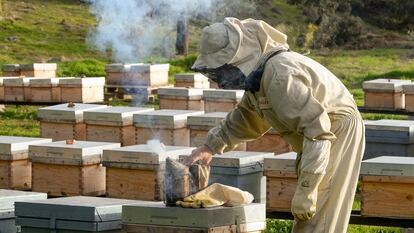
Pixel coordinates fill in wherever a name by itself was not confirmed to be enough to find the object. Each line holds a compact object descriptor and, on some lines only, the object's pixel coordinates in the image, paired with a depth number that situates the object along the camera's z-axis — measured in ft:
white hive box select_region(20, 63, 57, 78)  62.03
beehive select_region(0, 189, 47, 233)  22.47
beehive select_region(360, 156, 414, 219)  26.53
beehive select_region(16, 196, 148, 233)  20.88
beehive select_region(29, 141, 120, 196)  30.35
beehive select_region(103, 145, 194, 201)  28.68
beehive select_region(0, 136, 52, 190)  31.42
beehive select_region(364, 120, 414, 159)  32.58
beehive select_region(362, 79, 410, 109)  49.67
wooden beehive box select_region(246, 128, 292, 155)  35.12
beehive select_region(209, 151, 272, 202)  28.14
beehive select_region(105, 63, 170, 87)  58.85
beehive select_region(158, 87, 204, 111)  46.29
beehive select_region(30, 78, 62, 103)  54.03
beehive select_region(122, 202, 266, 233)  18.84
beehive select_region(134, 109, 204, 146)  36.14
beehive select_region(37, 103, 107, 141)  38.34
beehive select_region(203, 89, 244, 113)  44.57
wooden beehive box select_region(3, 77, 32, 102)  55.06
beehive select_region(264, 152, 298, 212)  28.12
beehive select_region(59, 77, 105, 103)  52.85
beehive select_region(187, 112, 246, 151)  35.27
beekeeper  17.20
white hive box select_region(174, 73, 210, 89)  56.18
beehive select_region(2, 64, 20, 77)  62.80
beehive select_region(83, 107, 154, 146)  37.35
